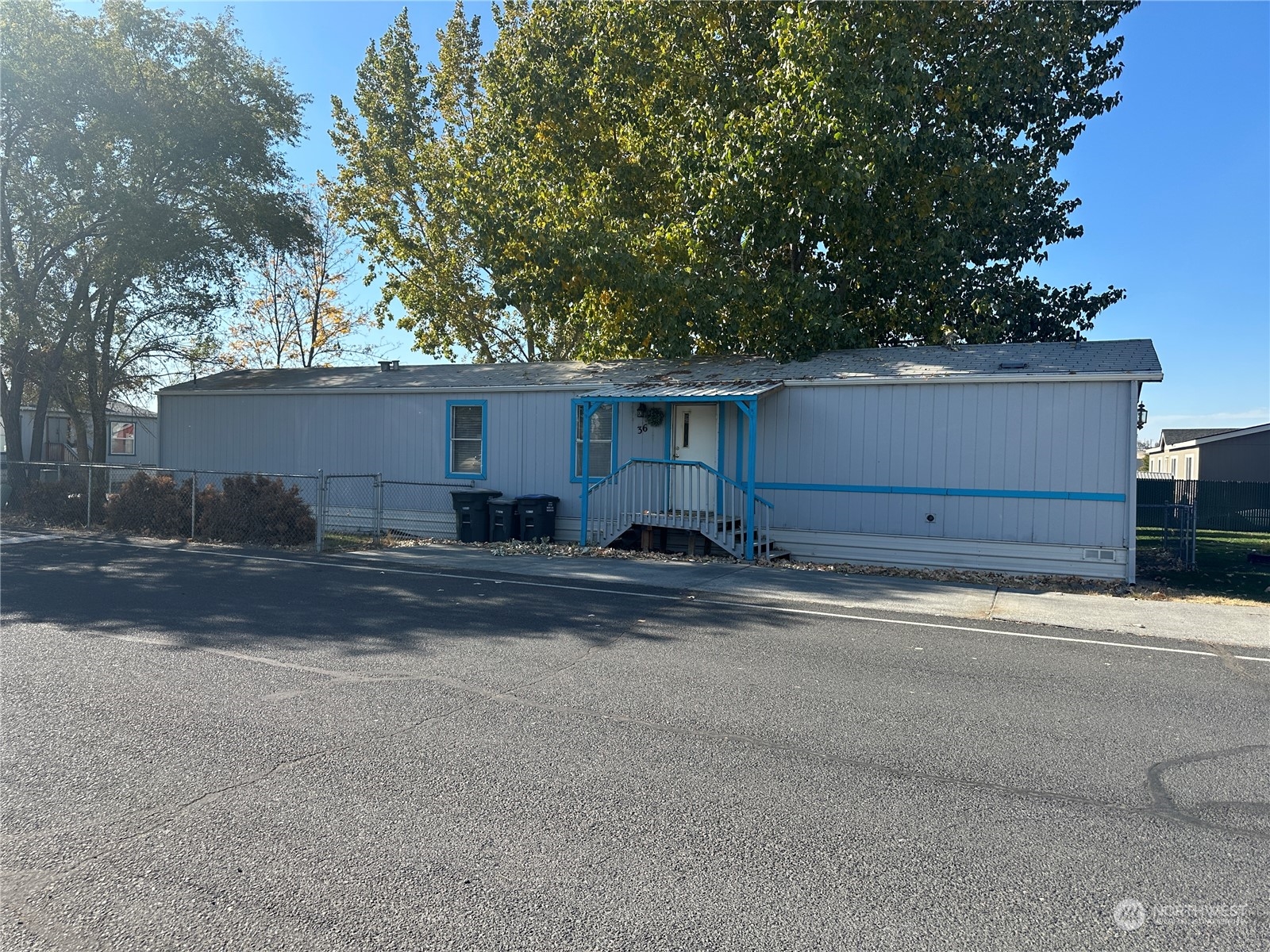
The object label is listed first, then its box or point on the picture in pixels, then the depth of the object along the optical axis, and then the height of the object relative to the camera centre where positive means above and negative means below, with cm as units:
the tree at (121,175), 1714 +645
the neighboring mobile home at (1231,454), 3325 +203
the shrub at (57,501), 1692 -25
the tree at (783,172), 1608 +663
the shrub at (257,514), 1427 -37
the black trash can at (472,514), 1589 -34
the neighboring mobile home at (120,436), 3167 +208
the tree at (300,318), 3191 +655
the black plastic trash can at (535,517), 1562 -37
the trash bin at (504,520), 1564 -44
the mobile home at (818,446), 1230 +88
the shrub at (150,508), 1514 -31
